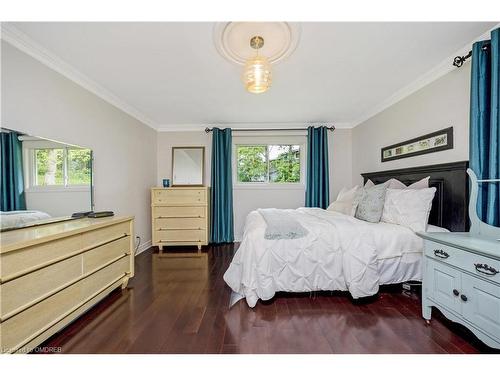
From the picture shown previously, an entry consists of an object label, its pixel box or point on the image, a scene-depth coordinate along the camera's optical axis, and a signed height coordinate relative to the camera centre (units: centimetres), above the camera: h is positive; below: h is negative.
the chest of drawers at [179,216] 368 -59
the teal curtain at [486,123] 155 +44
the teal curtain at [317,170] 399 +22
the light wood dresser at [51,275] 114 -62
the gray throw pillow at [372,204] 230 -25
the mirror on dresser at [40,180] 155 +3
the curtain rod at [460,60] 181 +107
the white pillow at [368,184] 276 -4
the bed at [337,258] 187 -69
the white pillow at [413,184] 220 -3
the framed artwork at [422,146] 216 +42
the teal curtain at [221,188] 404 -11
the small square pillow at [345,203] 286 -30
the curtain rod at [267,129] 408 +102
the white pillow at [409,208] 200 -26
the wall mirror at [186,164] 420 +37
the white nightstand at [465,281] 116 -62
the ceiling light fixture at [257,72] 162 +85
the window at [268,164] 433 +37
